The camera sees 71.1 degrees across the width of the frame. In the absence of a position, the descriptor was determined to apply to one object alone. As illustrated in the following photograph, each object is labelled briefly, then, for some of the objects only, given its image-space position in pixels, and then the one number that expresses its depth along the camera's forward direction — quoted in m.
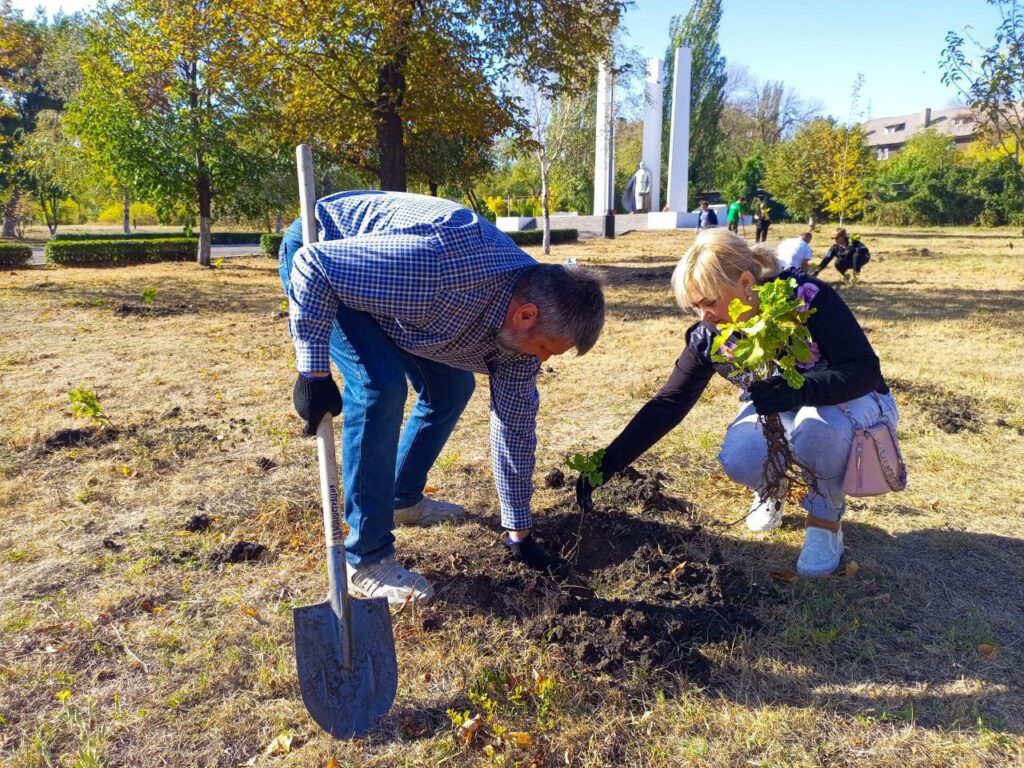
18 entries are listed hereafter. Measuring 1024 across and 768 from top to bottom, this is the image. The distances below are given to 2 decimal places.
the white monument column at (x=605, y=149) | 25.67
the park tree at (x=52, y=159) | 18.95
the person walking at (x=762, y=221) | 18.98
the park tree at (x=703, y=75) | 43.56
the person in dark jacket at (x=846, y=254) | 11.69
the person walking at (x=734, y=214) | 22.17
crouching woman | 2.47
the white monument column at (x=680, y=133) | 32.41
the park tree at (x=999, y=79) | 10.57
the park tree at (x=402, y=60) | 10.27
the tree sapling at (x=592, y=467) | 2.86
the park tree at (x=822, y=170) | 26.38
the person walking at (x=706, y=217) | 23.86
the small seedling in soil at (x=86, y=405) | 4.13
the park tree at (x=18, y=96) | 13.07
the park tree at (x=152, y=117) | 15.30
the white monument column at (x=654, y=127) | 32.94
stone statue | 35.22
